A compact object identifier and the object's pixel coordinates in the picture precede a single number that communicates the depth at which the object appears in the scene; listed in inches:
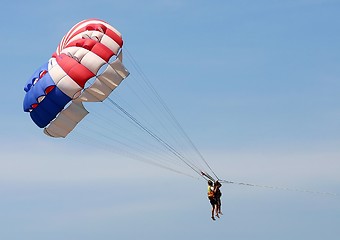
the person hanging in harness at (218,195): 2532.0
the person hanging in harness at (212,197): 2539.4
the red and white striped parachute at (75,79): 2511.1
